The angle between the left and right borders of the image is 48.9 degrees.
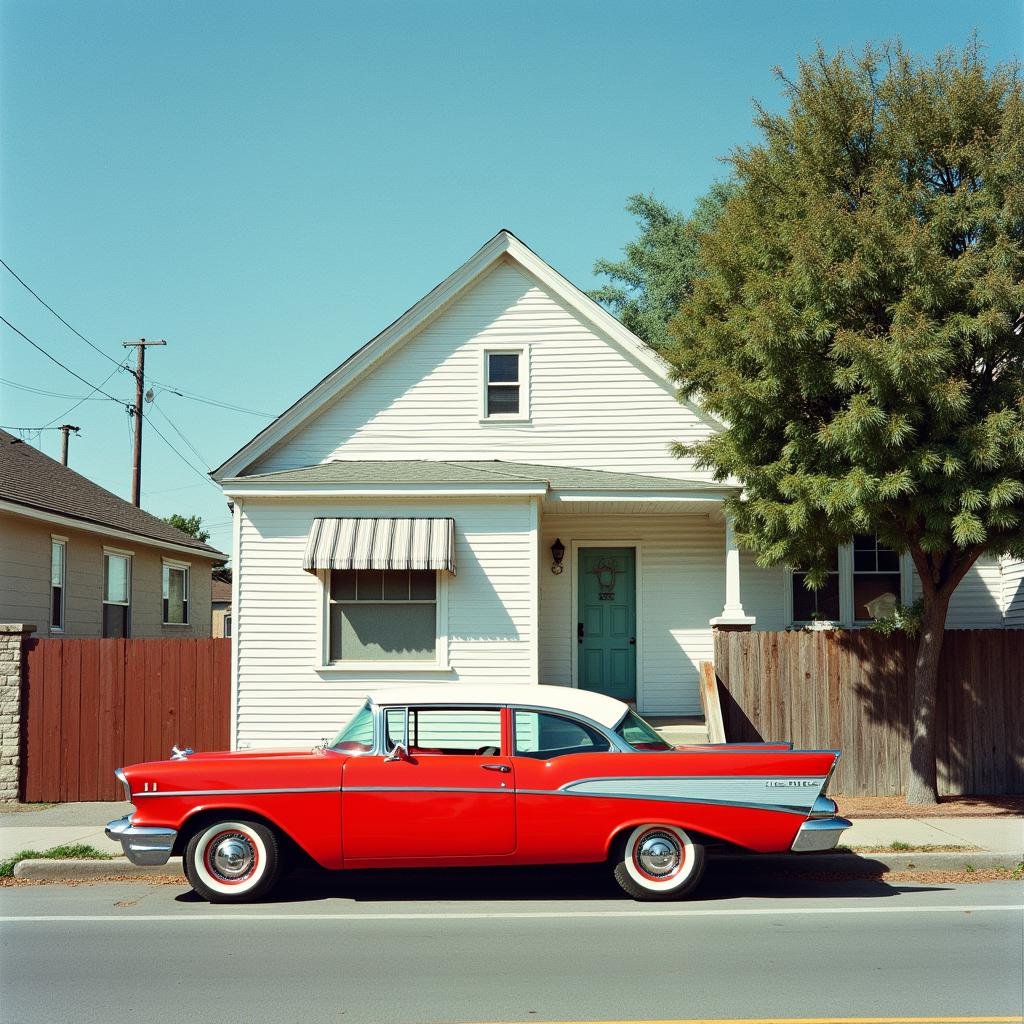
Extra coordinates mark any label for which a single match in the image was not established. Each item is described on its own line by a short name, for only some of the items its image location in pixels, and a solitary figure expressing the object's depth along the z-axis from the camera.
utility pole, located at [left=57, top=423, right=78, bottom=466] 44.59
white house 15.99
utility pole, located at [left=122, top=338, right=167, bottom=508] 32.16
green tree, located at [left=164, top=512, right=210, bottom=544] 62.55
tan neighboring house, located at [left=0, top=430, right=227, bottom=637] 18.19
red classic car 8.22
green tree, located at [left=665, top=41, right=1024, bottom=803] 10.61
